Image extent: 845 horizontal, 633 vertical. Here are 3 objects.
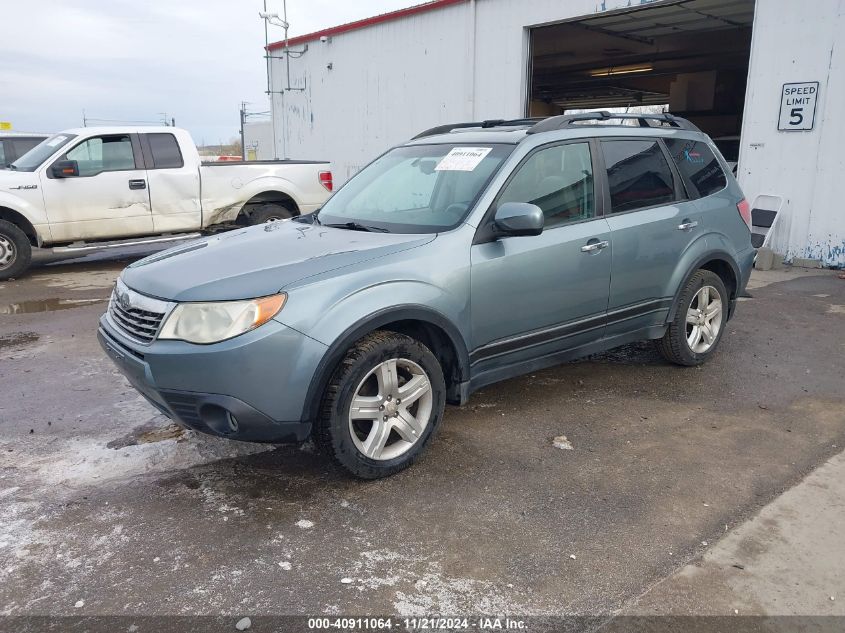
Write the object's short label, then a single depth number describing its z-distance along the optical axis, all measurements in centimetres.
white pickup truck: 905
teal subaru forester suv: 310
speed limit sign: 949
